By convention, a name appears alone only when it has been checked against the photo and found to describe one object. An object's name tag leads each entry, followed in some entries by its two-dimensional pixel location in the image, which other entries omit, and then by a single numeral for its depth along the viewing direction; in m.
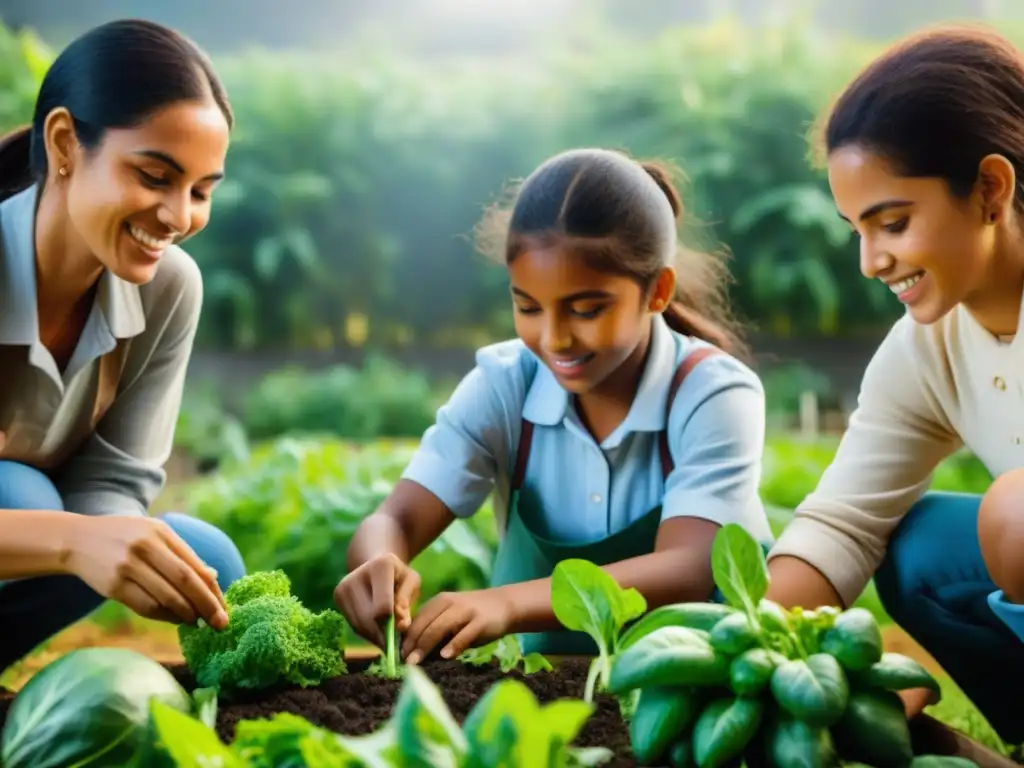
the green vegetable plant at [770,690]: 1.20
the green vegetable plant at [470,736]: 1.01
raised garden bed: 1.05
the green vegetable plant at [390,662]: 1.61
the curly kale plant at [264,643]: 1.51
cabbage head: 1.29
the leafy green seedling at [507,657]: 1.65
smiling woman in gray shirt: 1.58
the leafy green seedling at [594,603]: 1.47
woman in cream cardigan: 1.63
